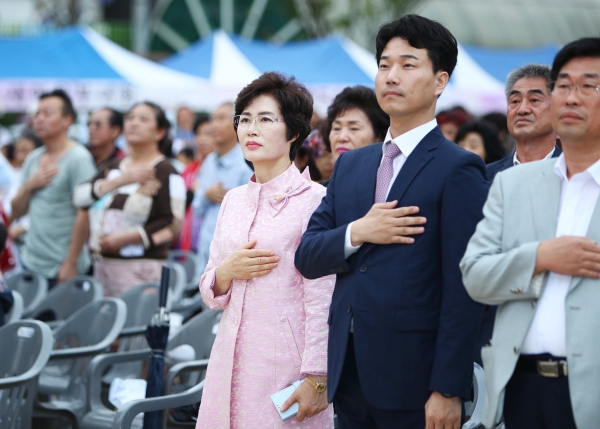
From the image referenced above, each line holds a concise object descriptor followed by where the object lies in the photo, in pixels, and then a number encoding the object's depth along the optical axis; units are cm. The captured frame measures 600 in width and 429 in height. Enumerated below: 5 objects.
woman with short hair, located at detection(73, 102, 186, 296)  1112
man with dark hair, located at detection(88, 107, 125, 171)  1388
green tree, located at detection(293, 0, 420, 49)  3756
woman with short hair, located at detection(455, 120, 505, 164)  1083
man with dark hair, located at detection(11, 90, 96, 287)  1226
